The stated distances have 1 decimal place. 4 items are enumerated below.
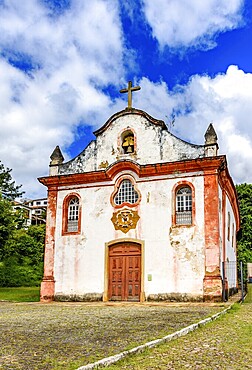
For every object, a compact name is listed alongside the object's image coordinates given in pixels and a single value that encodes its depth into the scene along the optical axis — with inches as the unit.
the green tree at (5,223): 994.7
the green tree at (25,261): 1269.7
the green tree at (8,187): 1611.2
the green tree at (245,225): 1459.0
